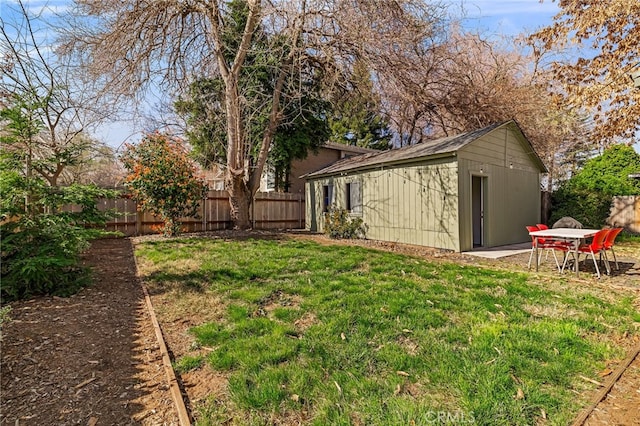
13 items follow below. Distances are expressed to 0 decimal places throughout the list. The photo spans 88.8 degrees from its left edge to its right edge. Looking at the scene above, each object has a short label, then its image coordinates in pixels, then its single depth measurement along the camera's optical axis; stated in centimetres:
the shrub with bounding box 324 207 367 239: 1152
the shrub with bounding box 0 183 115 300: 414
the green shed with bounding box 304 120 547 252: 875
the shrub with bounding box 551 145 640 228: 1292
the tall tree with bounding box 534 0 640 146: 830
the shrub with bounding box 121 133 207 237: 973
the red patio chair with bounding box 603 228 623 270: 614
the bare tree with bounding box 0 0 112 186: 827
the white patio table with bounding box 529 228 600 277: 577
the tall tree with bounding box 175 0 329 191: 1166
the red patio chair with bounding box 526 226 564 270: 637
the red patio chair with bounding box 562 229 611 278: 588
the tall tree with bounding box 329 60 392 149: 983
